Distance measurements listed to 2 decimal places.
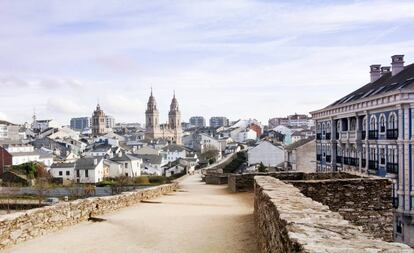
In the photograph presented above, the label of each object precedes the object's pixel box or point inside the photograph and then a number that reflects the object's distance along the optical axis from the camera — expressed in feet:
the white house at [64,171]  265.54
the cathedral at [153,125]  649.20
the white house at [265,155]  267.59
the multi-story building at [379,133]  98.17
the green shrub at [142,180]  231.18
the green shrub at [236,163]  249.02
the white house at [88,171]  262.06
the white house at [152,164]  317.77
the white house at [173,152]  404.63
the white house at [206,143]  476.13
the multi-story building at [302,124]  620.90
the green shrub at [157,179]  233.14
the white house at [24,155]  286.66
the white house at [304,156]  195.93
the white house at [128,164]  286.70
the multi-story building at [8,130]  406.41
